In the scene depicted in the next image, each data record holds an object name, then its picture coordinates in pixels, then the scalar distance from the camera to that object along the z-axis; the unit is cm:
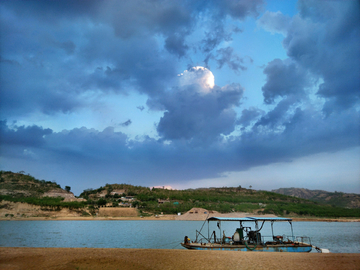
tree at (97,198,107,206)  11592
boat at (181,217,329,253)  2492
